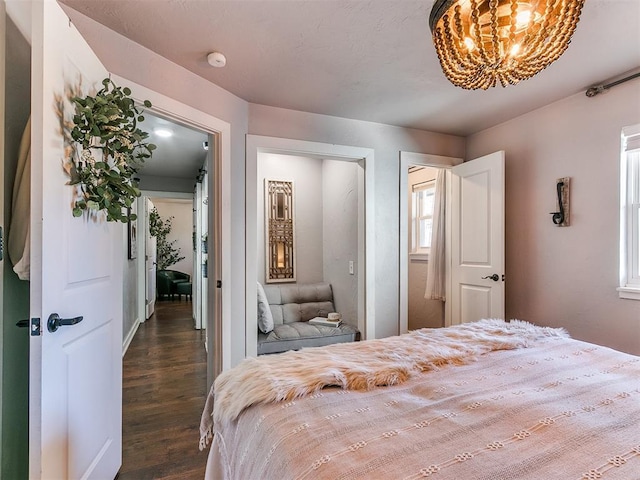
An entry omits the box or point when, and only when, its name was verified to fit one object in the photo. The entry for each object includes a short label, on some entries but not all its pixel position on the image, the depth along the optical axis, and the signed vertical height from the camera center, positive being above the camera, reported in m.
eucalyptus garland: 1.31 +0.41
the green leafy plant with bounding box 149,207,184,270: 7.93 -0.16
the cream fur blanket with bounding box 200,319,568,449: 1.07 -0.49
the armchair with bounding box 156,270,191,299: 7.45 -1.06
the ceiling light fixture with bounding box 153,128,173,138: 3.31 +1.16
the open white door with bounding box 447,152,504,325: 2.82 +0.03
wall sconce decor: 2.50 +0.31
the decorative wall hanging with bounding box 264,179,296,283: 3.74 +0.11
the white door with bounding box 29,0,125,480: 1.08 -0.21
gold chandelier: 1.04 +0.73
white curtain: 3.62 -0.10
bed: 0.72 -0.50
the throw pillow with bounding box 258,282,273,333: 2.99 -0.71
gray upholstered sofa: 2.90 -0.83
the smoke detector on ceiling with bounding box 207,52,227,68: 1.94 +1.13
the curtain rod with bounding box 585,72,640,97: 2.11 +1.09
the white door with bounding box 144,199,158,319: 5.54 -0.53
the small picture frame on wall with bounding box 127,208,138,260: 4.11 +0.02
